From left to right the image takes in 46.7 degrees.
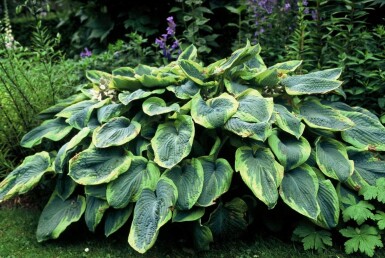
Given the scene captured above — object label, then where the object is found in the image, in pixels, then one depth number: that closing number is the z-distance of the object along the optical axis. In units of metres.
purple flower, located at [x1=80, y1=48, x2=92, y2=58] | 4.43
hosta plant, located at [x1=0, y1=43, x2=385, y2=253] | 2.59
